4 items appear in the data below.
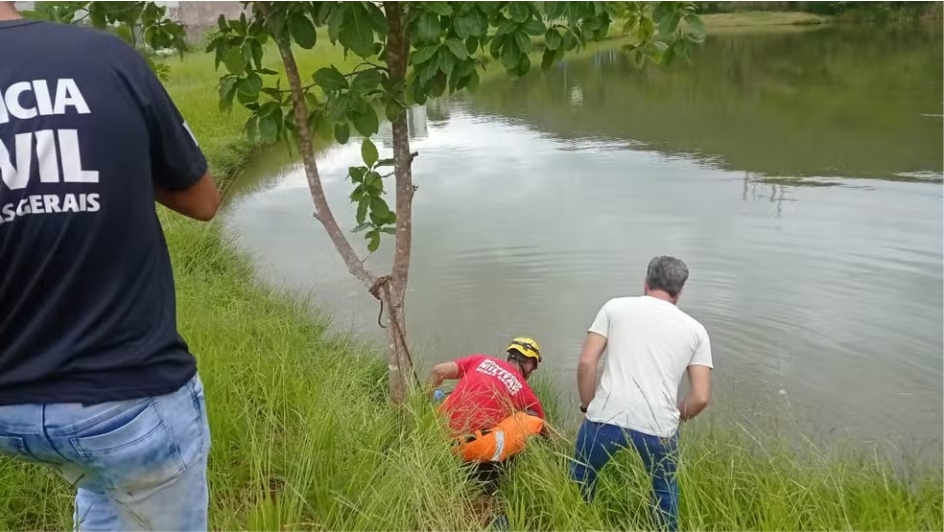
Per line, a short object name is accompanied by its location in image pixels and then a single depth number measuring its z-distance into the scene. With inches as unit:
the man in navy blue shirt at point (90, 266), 44.8
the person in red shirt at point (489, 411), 106.2
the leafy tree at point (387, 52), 89.7
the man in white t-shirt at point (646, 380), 103.9
